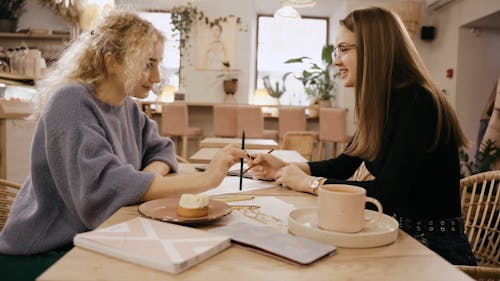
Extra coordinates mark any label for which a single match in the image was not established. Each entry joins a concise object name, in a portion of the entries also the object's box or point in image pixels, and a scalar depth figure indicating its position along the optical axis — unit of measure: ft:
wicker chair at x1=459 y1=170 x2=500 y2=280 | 4.94
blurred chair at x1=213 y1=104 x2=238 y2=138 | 21.49
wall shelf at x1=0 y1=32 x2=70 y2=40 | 23.08
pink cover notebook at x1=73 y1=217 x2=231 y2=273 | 2.30
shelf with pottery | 14.21
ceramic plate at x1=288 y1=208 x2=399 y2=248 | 2.78
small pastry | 3.18
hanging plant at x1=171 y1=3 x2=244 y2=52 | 25.41
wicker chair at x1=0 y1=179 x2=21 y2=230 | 5.23
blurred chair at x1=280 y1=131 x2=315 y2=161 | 14.47
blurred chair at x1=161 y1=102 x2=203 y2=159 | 21.74
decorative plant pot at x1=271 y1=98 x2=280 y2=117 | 25.25
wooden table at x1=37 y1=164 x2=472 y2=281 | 2.21
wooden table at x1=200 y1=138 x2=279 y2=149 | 12.28
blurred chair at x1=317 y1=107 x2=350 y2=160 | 22.16
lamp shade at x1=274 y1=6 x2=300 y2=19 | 21.38
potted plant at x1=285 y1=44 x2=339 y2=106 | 24.68
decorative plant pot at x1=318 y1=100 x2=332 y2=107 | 24.68
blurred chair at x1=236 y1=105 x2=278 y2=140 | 20.58
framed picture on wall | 25.93
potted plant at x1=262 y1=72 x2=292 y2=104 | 26.00
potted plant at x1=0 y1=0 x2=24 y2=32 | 24.02
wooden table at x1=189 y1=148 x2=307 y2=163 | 8.27
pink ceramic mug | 2.81
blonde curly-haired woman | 3.65
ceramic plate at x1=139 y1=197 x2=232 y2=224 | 3.10
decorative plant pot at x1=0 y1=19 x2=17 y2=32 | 23.95
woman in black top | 4.21
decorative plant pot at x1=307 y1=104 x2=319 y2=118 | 24.20
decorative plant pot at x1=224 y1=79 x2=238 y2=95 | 25.53
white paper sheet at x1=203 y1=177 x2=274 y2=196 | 4.52
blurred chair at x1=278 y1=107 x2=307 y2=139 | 22.38
